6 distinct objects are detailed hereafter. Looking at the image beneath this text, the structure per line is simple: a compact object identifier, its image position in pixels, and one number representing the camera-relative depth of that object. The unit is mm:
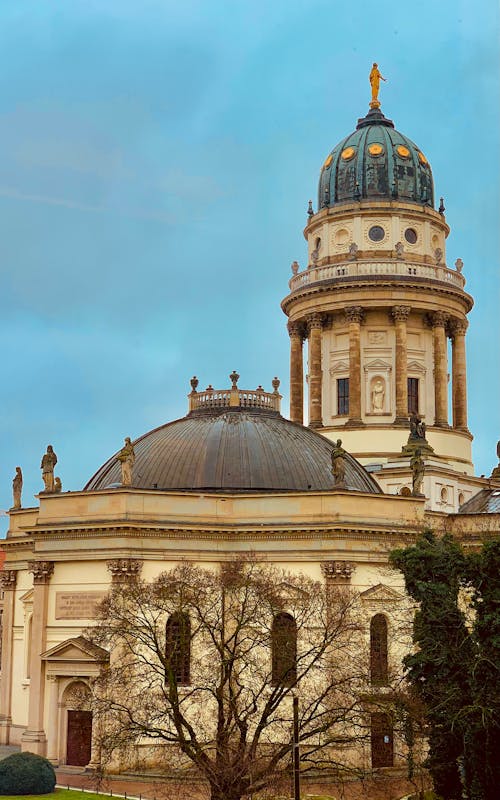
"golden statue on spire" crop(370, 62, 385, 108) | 84562
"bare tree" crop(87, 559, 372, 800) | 39750
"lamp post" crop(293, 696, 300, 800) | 38884
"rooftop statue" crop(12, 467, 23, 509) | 66125
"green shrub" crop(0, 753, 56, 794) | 46406
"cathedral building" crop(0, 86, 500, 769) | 53375
